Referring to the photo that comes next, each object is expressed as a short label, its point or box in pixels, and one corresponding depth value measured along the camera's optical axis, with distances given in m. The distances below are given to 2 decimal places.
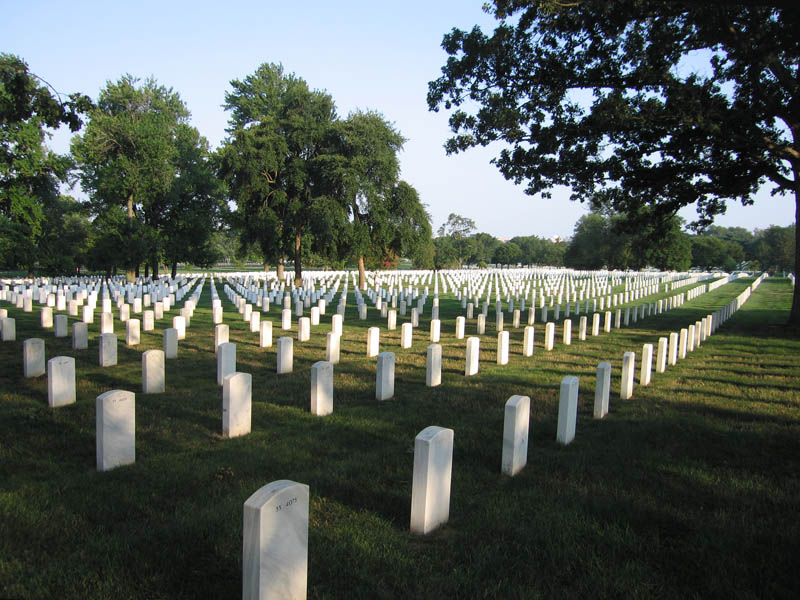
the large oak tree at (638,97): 12.84
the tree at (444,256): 95.62
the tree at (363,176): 32.56
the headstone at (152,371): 7.06
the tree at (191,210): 36.97
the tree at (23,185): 27.56
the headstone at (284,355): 8.88
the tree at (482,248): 109.66
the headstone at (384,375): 7.24
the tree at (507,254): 119.69
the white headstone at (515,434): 4.59
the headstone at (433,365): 8.03
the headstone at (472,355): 9.20
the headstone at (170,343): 9.95
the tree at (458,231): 107.38
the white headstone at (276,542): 2.51
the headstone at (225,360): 8.00
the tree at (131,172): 34.59
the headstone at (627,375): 7.51
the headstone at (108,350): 9.00
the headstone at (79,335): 10.52
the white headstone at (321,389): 6.39
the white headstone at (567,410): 5.46
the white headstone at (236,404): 5.49
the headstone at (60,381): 6.32
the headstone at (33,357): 7.91
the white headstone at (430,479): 3.55
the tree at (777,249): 77.56
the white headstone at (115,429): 4.50
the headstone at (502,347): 10.39
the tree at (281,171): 33.38
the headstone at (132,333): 11.14
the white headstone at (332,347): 9.95
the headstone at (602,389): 6.54
